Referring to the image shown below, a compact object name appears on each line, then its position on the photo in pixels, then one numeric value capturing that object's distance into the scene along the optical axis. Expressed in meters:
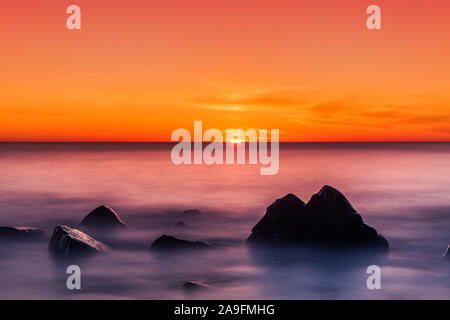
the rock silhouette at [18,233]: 16.09
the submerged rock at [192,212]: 23.18
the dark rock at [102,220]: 18.19
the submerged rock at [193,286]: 12.10
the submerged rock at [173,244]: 14.86
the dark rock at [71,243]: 13.88
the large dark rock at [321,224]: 14.20
